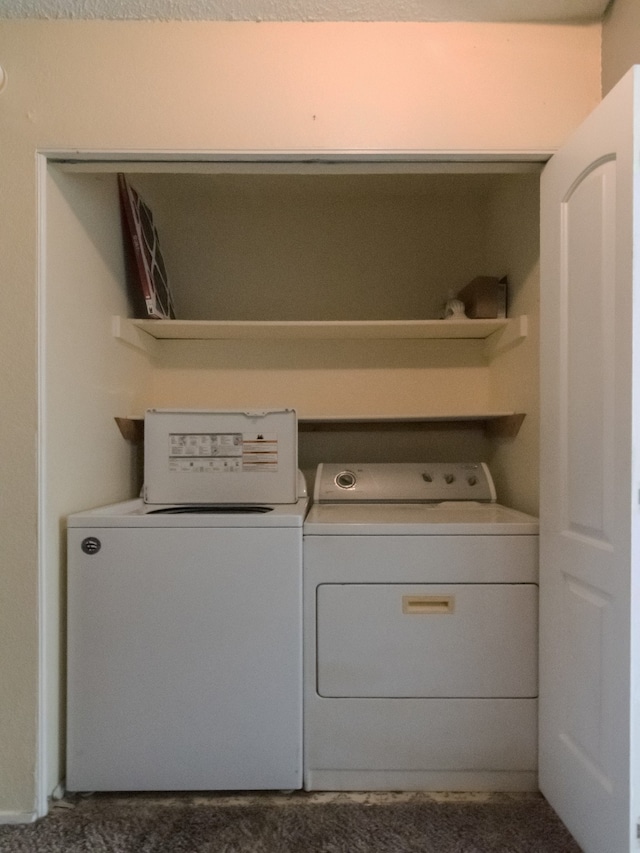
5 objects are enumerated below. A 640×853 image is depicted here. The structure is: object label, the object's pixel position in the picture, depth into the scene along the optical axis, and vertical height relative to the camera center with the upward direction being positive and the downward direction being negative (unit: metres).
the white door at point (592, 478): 1.14 -0.13
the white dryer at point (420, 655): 1.59 -0.66
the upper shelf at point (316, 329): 2.09 +0.37
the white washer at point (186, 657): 1.57 -0.66
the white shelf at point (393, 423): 2.08 +0.00
